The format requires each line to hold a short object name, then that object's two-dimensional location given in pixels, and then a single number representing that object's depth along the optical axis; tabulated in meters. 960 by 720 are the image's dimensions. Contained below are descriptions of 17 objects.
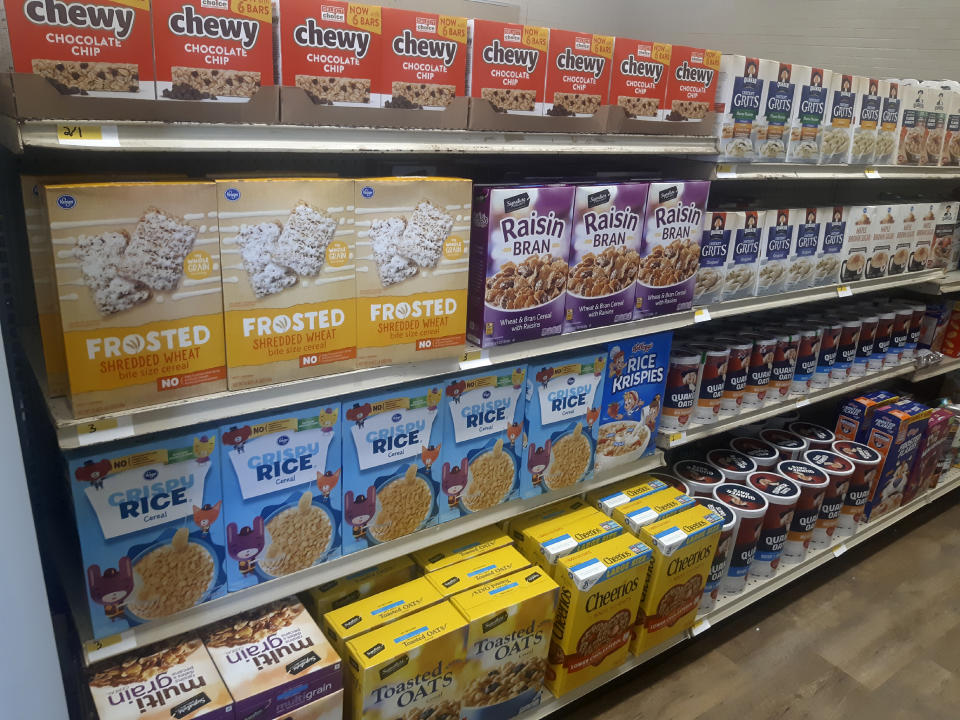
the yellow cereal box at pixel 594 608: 1.89
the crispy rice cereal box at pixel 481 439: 1.73
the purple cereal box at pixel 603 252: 1.75
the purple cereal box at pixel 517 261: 1.60
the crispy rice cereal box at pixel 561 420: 1.88
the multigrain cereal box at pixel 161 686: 1.35
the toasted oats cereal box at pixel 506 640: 1.71
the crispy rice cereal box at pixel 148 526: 1.27
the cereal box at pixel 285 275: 1.26
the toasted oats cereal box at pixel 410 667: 1.54
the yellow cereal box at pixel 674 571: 2.05
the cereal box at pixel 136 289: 1.11
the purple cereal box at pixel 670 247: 1.90
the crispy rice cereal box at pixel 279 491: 1.42
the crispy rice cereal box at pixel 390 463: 1.57
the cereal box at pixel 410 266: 1.41
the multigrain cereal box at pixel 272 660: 1.41
